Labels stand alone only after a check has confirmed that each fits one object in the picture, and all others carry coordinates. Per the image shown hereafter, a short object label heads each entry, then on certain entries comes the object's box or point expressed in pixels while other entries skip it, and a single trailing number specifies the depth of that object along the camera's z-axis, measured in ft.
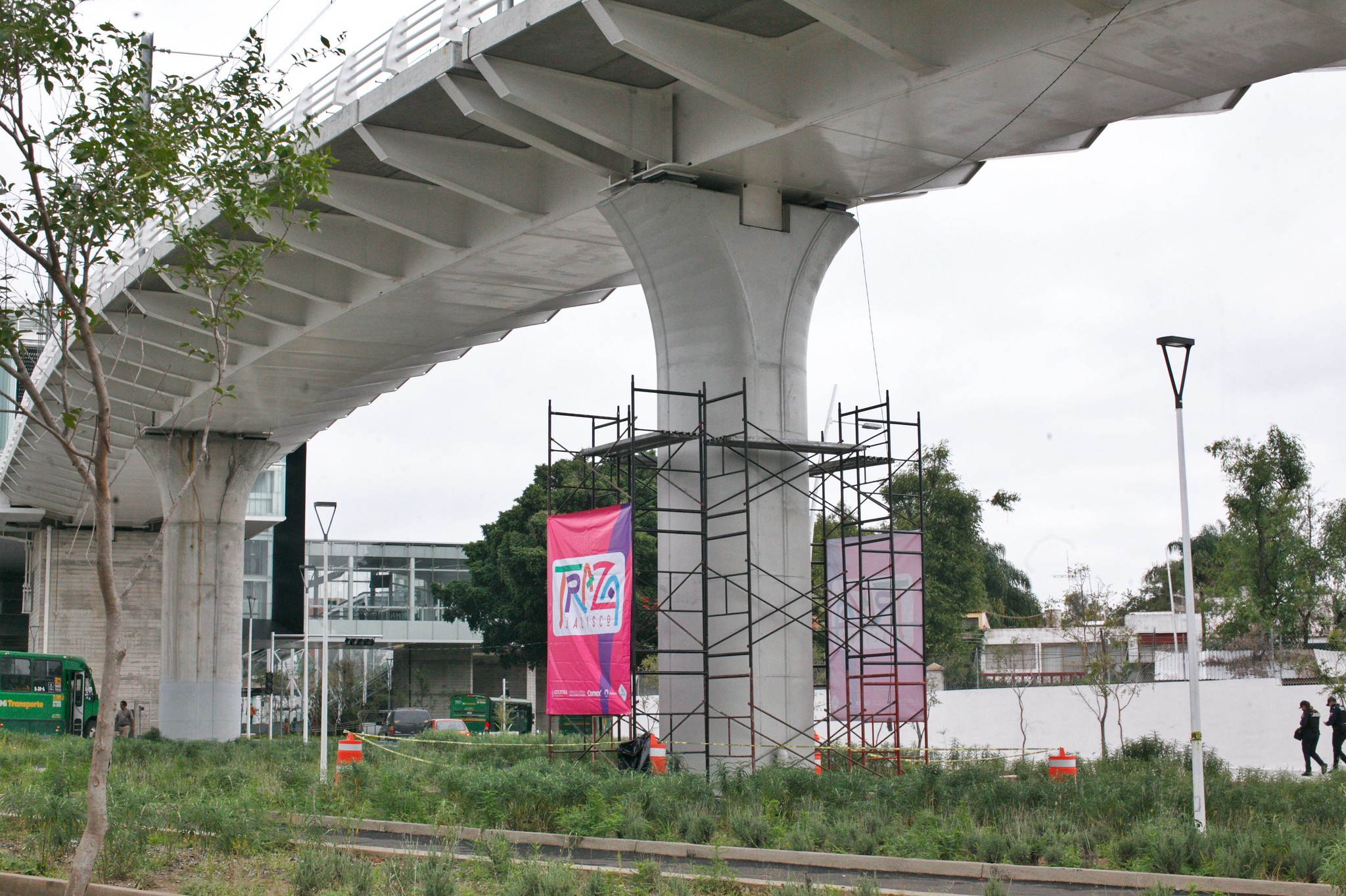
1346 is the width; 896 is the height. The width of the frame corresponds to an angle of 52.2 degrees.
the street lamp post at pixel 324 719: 73.93
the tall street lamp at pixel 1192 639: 47.98
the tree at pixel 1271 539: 136.05
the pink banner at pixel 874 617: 70.08
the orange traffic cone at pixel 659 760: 60.75
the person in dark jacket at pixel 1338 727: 85.51
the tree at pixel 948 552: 150.30
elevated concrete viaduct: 50.06
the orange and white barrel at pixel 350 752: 76.79
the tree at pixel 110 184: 39.01
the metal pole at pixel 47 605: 177.17
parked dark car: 157.79
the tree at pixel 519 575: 180.04
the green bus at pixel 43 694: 143.64
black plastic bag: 62.03
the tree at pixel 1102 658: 111.75
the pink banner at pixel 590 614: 64.18
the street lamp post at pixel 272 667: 234.23
